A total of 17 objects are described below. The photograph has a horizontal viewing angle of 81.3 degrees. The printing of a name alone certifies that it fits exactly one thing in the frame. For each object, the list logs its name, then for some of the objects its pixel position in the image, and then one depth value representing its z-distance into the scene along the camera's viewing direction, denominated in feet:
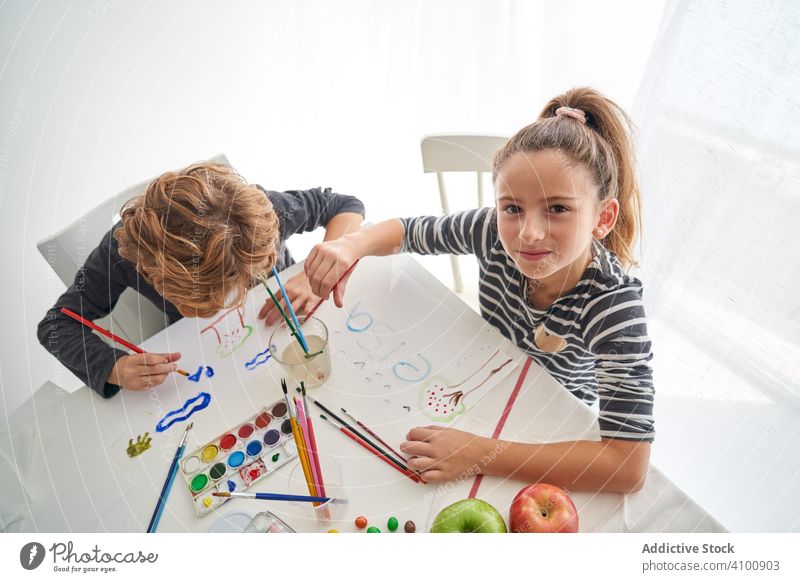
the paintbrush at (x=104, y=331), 1.87
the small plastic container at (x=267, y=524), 1.46
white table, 1.47
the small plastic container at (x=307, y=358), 1.78
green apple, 1.33
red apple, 1.36
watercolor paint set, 1.55
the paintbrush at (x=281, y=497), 1.47
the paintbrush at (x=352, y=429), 1.57
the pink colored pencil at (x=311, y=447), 1.53
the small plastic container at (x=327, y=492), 1.47
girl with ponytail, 1.51
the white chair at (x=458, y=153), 2.47
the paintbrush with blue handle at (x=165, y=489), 1.51
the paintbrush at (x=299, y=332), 1.76
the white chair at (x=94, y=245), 1.82
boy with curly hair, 1.63
